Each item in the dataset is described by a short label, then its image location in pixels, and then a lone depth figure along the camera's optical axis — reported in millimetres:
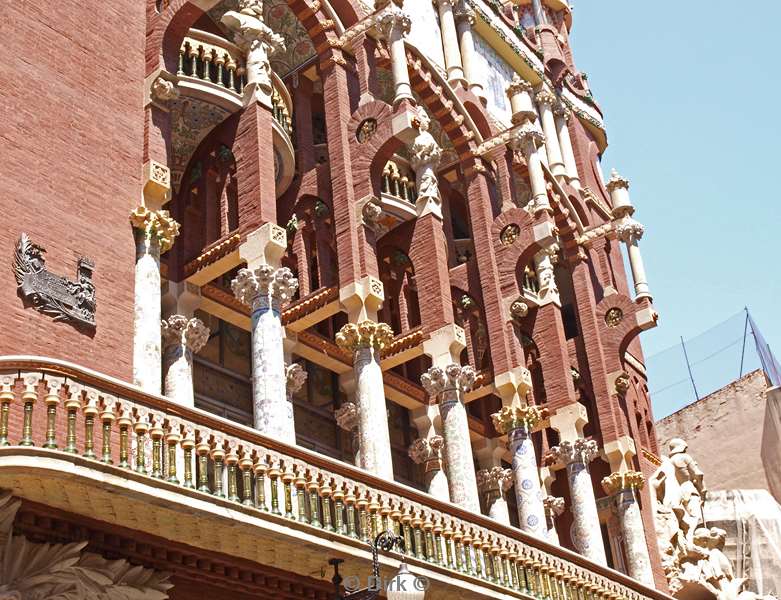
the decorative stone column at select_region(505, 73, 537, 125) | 25469
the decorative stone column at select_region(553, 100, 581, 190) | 30773
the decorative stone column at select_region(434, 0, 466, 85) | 26875
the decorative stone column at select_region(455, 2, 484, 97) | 27562
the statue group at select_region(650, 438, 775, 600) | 24891
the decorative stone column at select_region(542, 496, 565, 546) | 24750
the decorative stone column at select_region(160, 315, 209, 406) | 17797
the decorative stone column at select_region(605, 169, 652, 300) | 27531
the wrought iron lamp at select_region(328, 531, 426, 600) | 10328
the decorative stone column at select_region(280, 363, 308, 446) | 19203
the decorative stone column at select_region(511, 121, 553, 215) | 24905
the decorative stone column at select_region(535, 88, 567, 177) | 30078
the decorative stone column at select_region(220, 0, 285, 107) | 18547
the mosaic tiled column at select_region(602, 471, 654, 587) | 23875
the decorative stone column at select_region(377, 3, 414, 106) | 21562
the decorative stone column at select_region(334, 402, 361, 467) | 20391
